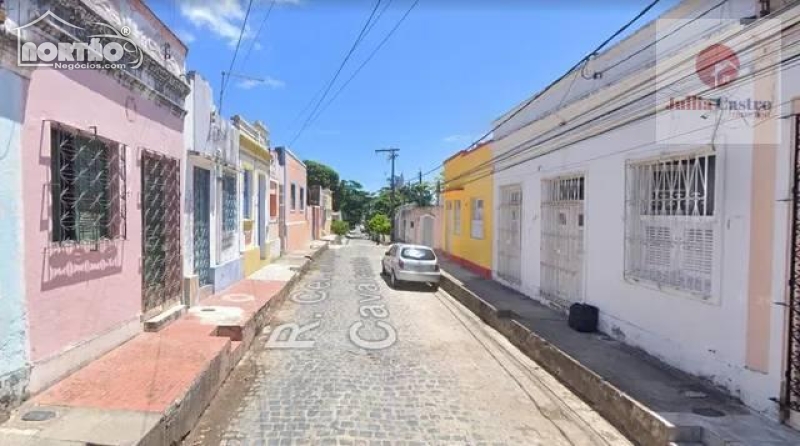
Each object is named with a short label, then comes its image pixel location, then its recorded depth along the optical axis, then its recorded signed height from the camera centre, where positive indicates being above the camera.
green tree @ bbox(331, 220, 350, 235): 45.66 -1.01
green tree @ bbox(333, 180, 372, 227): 68.38 +2.09
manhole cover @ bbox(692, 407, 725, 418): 5.08 -1.96
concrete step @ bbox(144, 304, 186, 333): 7.24 -1.61
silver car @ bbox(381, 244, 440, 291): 15.08 -1.48
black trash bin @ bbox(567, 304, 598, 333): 8.74 -1.73
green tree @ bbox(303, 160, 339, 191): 61.75 +5.15
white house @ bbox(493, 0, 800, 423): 5.13 +0.40
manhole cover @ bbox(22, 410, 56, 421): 4.17 -1.73
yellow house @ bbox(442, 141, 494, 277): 16.59 +0.40
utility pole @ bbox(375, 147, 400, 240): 46.03 +5.95
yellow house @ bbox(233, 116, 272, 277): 13.98 +0.75
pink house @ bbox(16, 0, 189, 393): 4.80 +0.17
